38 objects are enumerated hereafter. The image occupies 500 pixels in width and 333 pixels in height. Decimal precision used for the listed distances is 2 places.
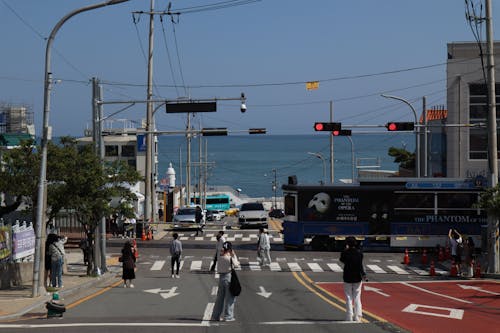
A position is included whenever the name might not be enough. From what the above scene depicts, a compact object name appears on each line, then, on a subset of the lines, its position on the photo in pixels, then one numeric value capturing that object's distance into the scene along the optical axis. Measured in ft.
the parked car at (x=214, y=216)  280.10
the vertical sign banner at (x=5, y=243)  81.34
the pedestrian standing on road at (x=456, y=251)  107.76
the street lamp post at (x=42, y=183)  70.74
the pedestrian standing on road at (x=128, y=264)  85.20
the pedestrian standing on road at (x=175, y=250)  96.58
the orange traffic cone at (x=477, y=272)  102.89
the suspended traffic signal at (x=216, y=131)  132.31
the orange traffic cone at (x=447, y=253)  128.19
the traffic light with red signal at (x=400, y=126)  132.05
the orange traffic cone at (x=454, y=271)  105.40
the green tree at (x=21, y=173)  81.00
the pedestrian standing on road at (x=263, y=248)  111.17
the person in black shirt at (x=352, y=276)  54.19
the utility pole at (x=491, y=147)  102.47
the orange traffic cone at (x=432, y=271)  106.73
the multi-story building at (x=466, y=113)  183.73
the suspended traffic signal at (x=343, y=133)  135.23
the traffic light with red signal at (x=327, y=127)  129.59
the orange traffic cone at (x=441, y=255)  124.72
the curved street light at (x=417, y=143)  150.45
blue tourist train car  135.13
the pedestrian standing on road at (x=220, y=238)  75.20
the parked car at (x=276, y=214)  266.22
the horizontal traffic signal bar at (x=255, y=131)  137.41
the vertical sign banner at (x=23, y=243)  87.27
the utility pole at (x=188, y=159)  293.39
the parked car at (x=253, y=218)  191.31
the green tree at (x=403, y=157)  288.71
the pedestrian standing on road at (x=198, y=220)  180.90
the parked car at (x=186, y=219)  184.96
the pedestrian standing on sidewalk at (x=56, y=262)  80.23
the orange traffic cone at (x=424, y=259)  120.66
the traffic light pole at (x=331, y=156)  239.71
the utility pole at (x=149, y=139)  171.94
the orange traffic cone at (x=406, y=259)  120.95
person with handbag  56.39
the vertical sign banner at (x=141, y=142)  304.42
